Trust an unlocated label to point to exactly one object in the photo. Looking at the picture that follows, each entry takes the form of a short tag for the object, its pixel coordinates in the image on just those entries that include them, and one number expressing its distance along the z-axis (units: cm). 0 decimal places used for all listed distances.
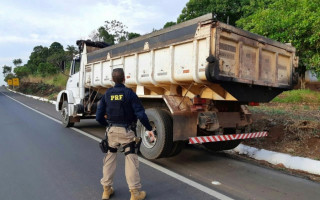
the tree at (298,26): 718
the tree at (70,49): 3853
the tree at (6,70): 8812
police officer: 346
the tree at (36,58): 5504
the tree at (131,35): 3142
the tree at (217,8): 2208
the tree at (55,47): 5629
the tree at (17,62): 7838
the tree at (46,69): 4025
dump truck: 446
